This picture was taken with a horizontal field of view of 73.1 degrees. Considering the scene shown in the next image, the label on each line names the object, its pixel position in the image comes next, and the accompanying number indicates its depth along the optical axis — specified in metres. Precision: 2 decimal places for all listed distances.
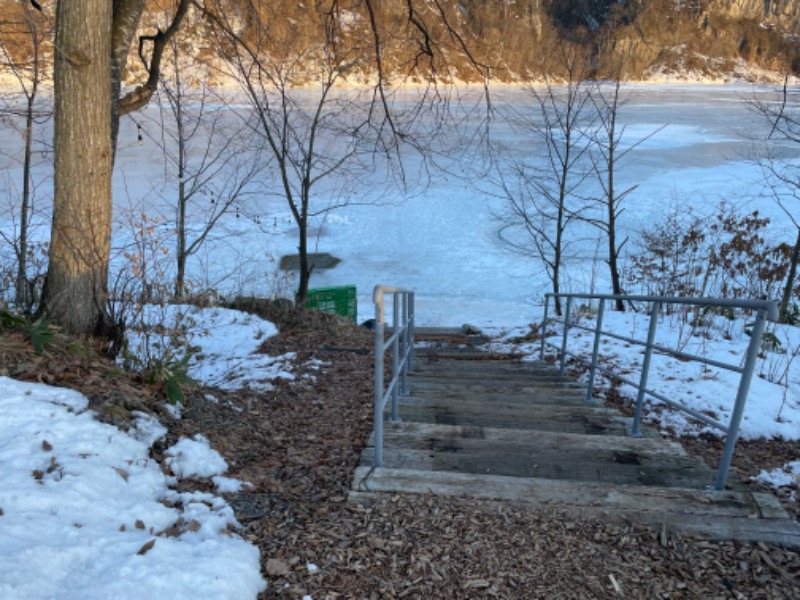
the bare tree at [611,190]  10.98
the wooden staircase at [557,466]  2.29
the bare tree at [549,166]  11.41
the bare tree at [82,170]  3.33
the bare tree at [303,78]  7.84
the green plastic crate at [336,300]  9.90
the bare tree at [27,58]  6.78
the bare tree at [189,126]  9.52
